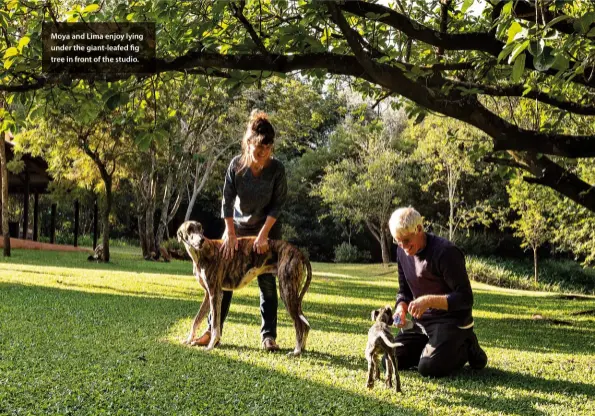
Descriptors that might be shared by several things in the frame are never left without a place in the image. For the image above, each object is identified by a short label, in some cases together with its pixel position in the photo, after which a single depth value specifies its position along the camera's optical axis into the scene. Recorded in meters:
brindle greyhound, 5.55
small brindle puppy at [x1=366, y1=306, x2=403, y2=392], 4.25
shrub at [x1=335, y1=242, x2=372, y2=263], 34.81
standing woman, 5.75
